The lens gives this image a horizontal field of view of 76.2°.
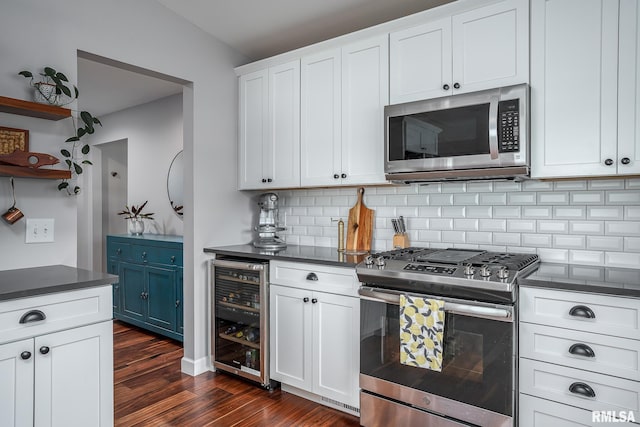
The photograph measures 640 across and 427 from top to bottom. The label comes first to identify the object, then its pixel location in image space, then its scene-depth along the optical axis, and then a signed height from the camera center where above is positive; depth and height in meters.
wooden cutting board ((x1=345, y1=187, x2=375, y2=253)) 2.88 -0.14
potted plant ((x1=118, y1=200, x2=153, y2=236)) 4.55 -0.11
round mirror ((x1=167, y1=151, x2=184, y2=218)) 4.36 +0.27
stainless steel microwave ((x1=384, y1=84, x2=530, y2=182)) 2.01 +0.38
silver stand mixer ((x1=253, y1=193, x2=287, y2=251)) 3.27 -0.10
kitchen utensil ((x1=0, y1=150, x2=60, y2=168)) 1.99 +0.25
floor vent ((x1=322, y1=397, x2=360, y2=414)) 2.39 -1.18
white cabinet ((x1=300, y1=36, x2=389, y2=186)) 2.56 +0.64
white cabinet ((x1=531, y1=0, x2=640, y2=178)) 1.84 +0.57
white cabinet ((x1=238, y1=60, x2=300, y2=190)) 3.00 +0.62
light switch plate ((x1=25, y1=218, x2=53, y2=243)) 2.15 -0.11
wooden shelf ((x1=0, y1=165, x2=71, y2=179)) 1.97 +0.19
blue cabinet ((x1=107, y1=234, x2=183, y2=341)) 3.67 -0.69
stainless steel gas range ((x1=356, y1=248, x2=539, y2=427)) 1.77 -0.62
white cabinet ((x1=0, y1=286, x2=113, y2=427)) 1.59 -0.66
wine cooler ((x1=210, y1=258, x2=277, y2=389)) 2.73 -0.77
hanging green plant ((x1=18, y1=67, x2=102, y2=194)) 2.14 +0.60
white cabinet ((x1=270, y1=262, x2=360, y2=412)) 2.35 -0.81
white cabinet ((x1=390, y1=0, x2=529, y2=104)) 2.08 +0.86
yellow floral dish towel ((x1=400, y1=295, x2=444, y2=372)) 1.90 -0.59
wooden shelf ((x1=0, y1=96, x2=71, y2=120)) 1.96 +0.50
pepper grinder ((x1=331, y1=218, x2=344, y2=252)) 2.98 -0.19
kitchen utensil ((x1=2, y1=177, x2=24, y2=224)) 2.05 -0.03
